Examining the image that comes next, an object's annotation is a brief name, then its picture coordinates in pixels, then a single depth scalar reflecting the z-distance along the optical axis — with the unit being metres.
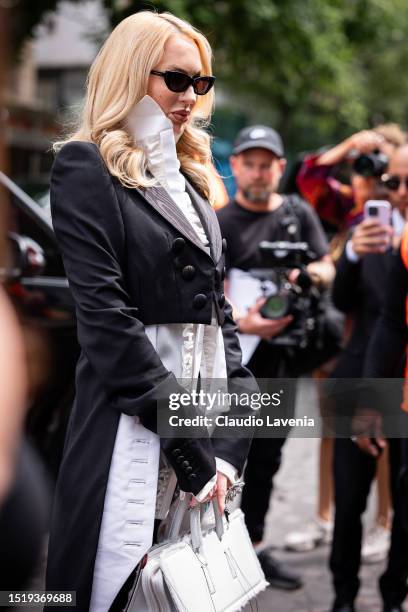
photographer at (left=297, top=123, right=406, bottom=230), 8.91
